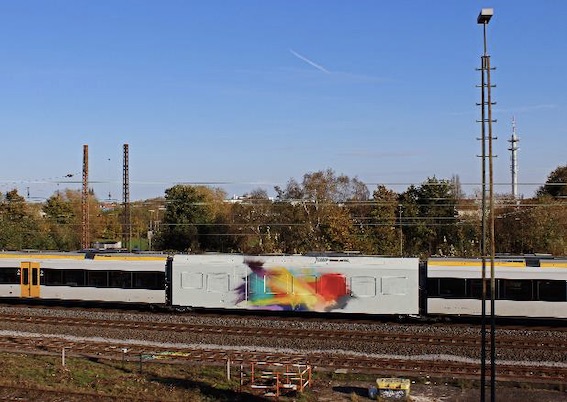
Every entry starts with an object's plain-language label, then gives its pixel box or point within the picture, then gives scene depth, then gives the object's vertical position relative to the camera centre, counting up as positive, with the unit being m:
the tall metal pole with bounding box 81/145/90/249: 43.22 +1.58
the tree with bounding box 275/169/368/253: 54.88 +0.51
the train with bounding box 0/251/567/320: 25.72 -2.94
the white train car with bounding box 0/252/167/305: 29.84 -2.94
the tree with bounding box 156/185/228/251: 66.38 -0.77
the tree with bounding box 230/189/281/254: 60.12 -0.90
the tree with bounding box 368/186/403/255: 56.84 -1.02
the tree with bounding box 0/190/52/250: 62.25 -0.99
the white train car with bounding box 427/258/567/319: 25.34 -2.88
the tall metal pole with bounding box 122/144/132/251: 41.85 +2.13
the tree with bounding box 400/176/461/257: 58.81 -0.06
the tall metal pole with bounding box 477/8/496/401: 14.05 +1.94
